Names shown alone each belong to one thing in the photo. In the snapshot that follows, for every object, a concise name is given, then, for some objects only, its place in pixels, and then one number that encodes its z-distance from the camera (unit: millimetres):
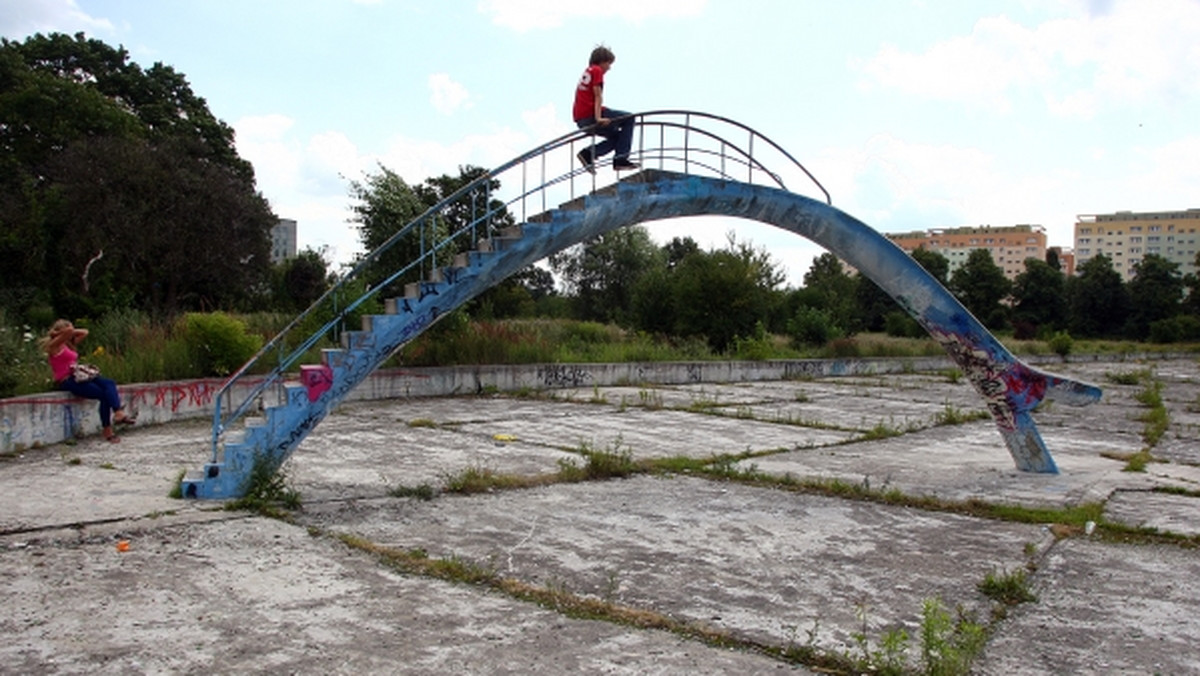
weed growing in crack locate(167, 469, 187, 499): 6637
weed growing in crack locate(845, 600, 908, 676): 3658
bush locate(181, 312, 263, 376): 12727
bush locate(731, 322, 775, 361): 26016
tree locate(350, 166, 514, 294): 18234
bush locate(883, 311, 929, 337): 55062
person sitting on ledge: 9422
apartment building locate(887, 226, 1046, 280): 147875
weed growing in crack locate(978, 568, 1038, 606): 4836
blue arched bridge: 6906
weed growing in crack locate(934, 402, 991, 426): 14312
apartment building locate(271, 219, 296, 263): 104625
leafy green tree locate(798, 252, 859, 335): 38844
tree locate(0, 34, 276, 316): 26562
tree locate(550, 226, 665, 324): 50375
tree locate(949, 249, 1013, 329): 70250
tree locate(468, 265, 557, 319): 22891
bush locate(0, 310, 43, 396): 9586
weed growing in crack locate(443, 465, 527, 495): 7418
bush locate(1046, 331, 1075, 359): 41062
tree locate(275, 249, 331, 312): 34031
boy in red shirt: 7844
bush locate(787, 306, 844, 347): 32438
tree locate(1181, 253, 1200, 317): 70562
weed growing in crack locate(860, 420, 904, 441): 12117
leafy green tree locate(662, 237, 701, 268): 56075
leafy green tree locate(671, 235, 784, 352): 29156
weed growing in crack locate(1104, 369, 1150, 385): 26031
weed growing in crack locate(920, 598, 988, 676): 3600
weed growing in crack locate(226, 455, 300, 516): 6434
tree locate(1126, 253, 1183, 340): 69312
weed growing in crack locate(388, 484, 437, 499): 7113
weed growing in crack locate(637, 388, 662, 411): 15320
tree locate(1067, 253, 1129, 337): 70250
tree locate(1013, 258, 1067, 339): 73062
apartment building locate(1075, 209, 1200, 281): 143375
